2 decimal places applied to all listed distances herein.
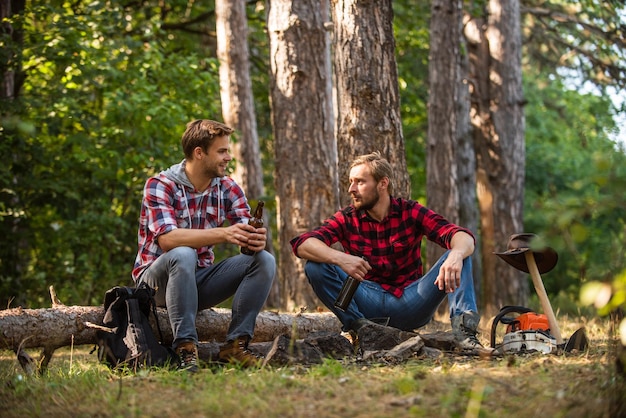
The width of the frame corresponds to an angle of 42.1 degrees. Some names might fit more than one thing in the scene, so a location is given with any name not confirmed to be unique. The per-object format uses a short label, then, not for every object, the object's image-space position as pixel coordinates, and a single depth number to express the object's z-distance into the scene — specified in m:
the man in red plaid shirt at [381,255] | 5.98
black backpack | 5.38
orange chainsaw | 5.75
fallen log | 5.59
